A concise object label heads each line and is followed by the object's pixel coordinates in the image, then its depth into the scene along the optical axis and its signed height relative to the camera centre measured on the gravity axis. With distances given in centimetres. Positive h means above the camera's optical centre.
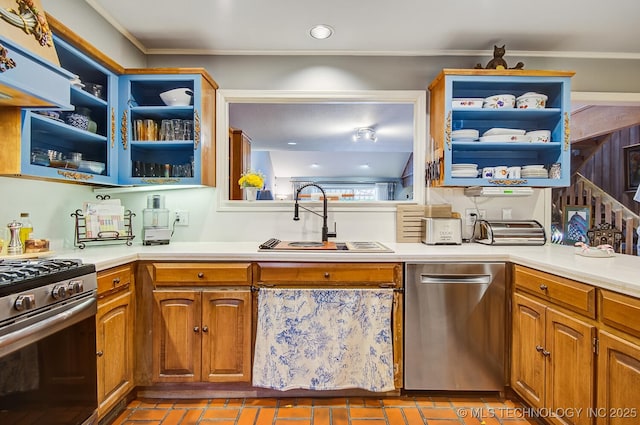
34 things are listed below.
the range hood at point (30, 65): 129 +62
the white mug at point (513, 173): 231 +28
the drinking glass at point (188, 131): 234 +58
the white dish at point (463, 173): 231 +28
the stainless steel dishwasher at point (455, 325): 193 -65
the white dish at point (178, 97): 228 +81
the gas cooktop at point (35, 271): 115 -23
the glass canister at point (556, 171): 230 +30
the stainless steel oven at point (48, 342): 113 -50
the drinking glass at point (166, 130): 234 +59
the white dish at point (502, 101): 230 +78
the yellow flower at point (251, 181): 259 +26
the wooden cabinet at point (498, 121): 229 +70
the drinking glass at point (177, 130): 234 +59
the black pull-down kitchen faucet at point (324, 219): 243 -4
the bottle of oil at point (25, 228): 173 -8
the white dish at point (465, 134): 235 +57
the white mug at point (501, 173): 231 +28
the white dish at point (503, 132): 234 +58
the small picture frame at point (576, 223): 462 -14
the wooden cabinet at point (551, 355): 141 -68
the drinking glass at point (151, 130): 232 +59
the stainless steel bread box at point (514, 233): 232 -14
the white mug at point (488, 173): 232 +28
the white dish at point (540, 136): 232 +54
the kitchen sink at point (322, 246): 204 -22
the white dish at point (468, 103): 232 +77
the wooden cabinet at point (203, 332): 193 -68
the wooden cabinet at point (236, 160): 291 +49
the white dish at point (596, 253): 176 -21
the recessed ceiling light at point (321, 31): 225 +127
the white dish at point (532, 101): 230 +79
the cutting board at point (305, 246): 205 -22
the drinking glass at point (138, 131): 230 +58
